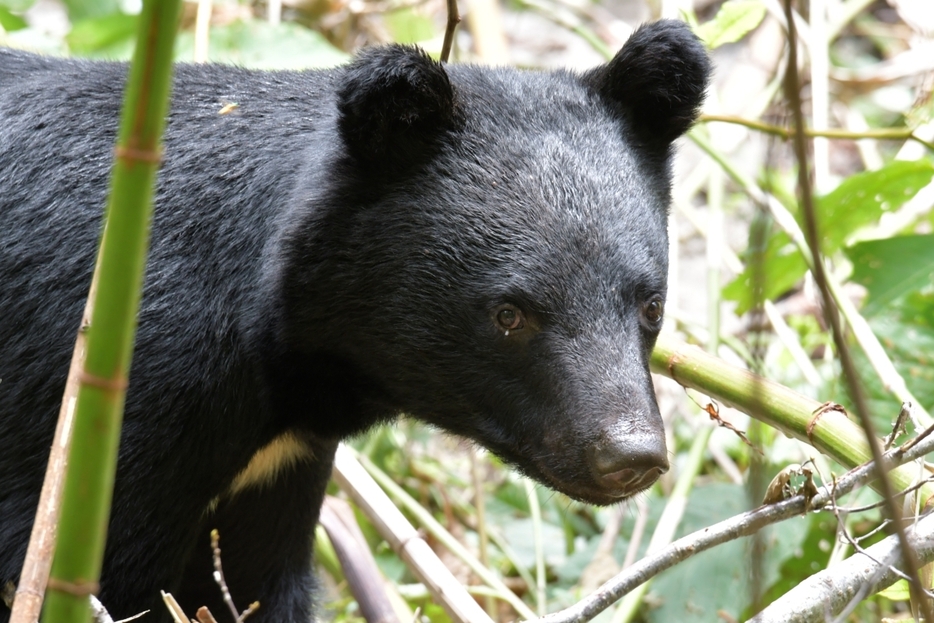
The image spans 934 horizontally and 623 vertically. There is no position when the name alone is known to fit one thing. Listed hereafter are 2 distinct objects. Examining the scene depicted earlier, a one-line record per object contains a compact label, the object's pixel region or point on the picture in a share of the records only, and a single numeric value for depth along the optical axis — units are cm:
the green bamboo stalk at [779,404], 568
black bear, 575
